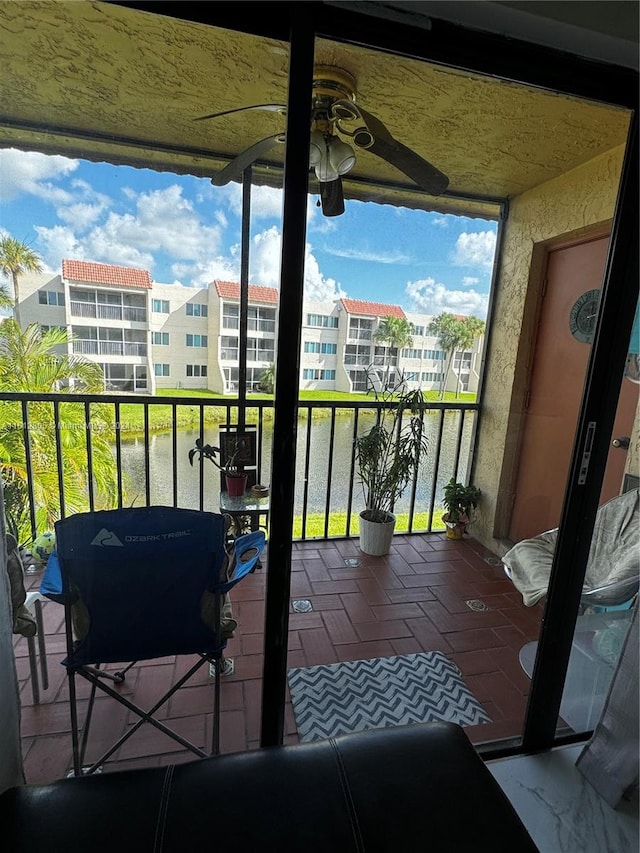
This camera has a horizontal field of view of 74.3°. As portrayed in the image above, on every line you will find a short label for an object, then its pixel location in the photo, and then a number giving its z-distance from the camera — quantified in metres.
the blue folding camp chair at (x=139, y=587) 1.24
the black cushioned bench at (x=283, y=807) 0.81
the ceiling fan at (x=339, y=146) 1.53
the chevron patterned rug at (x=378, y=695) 1.65
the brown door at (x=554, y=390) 2.29
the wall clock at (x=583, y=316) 2.05
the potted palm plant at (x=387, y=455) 2.83
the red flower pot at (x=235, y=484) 2.51
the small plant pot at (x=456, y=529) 3.13
